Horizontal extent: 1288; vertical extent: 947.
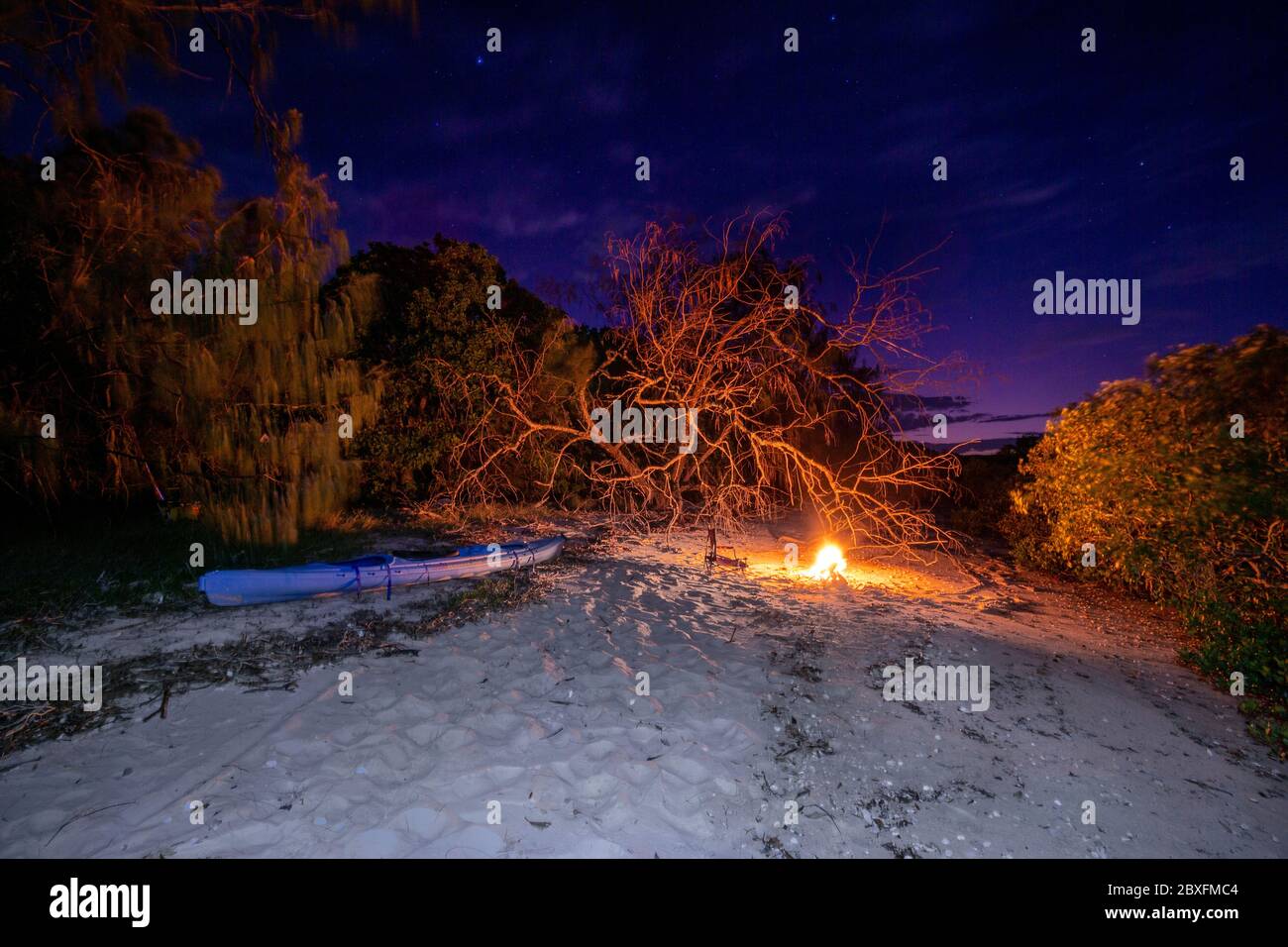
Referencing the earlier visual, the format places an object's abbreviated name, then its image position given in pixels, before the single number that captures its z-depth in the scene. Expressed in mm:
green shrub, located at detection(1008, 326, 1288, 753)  4332
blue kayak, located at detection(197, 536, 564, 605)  4805
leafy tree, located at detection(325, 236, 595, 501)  9805
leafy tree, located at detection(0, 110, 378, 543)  6195
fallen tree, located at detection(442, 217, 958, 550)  6570
